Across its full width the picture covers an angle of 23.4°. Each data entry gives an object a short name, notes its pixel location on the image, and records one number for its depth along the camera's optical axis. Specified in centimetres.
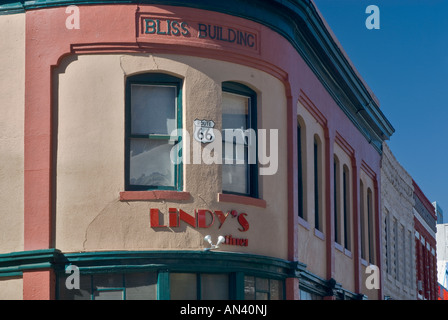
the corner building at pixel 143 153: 2003
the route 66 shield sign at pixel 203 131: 2072
